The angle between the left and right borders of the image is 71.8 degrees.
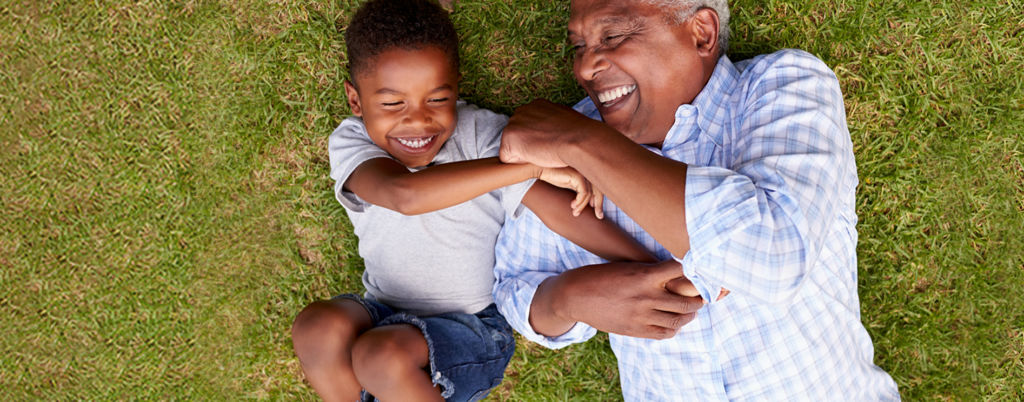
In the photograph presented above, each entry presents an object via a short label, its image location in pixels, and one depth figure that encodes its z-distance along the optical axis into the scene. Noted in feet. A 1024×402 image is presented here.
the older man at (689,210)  2.09
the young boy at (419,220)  2.69
